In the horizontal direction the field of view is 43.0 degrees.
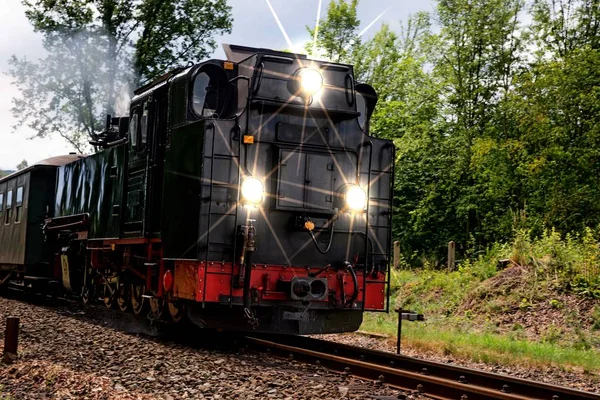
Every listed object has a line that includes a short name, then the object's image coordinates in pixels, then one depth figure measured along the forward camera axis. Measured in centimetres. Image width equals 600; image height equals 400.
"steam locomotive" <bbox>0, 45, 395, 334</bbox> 922
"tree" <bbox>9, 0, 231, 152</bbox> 2950
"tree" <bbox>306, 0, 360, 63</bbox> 3631
